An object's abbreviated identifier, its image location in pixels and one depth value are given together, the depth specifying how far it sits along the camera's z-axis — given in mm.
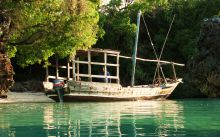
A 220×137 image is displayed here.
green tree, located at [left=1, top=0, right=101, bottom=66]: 27594
